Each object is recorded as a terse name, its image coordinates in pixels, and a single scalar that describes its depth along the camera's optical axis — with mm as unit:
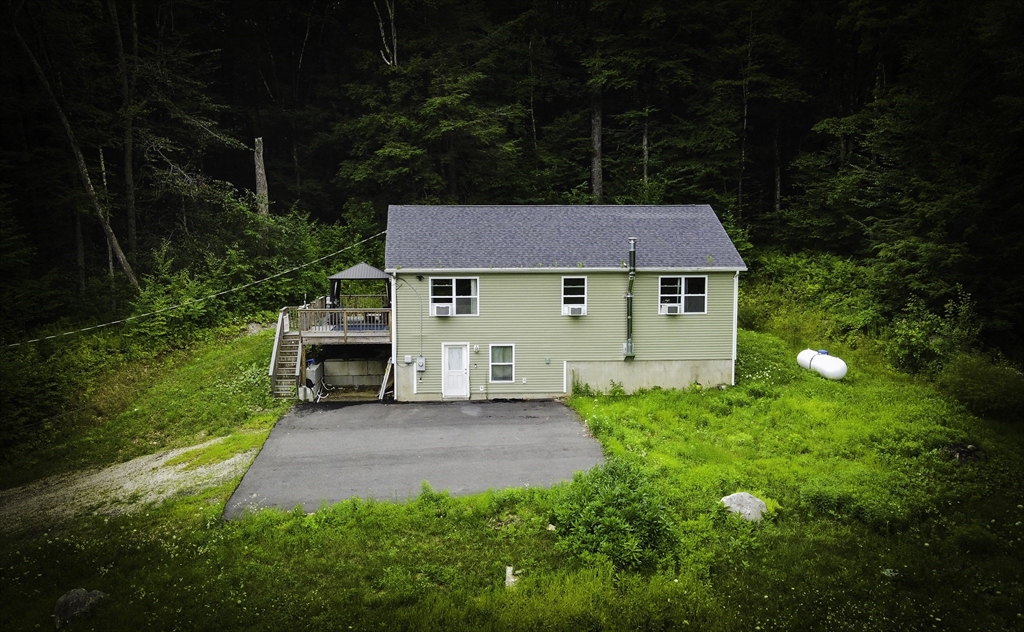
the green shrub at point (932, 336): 18609
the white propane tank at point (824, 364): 18469
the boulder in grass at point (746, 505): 10784
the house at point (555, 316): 18609
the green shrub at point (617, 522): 9547
